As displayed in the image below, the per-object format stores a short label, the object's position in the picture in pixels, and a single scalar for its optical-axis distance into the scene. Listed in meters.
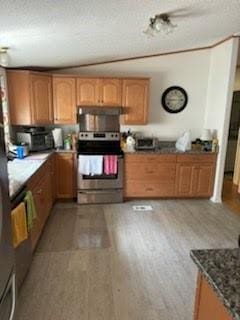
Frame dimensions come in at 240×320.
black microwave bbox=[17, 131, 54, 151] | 4.04
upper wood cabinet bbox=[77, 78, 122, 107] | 4.18
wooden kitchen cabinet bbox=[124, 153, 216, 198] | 4.30
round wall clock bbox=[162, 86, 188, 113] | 4.67
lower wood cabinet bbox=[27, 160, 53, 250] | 2.79
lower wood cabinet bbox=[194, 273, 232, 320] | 0.92
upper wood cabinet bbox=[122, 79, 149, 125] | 4.24
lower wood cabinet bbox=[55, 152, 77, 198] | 4.20
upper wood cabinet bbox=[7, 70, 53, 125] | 3.87
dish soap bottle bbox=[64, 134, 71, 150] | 4.35
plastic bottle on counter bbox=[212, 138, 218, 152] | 4.36
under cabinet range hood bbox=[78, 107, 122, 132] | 4.22
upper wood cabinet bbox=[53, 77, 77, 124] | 4.16
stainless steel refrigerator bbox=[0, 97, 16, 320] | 1.26
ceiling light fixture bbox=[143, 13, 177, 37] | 2.34
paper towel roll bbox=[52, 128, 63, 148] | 4.33
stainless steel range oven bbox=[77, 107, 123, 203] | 4.18
